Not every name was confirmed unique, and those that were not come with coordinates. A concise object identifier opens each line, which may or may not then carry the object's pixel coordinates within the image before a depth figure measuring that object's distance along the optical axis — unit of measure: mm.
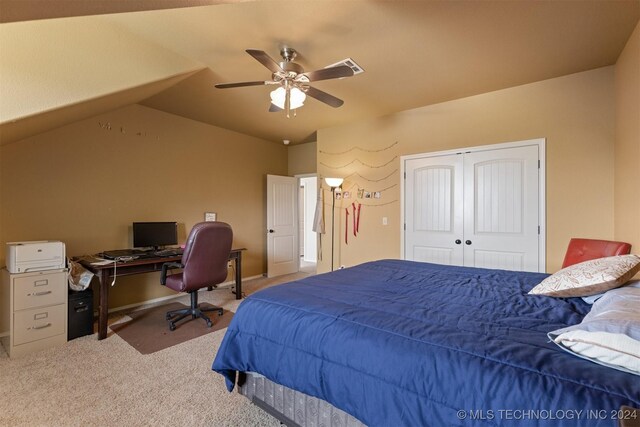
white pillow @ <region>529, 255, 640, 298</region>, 1399
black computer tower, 2820
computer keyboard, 3454
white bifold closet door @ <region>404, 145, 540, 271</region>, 3246
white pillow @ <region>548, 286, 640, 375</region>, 874
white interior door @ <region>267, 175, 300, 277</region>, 5531
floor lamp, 4832
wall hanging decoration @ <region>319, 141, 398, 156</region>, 4253
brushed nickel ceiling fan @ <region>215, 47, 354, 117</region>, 2170
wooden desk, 2844
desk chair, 3084
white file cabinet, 2496
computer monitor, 3613
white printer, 2512
